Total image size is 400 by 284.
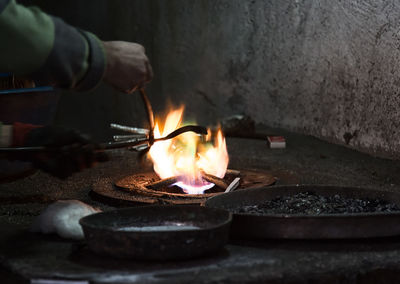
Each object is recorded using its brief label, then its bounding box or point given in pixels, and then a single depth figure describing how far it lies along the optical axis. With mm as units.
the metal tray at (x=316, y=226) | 2393
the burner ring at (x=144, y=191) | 3166
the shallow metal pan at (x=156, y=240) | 2127
